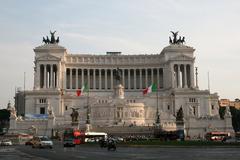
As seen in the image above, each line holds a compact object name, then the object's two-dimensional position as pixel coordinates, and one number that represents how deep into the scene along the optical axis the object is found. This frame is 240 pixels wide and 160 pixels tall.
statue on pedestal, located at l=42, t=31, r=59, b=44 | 147.69
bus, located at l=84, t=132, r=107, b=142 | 80.15
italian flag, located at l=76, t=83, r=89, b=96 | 123.46
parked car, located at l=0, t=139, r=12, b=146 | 73.50
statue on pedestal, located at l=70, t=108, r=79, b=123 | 89.88
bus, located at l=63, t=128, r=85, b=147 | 75.78
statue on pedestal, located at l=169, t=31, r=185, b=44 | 150.74
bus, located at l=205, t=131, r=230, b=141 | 78.53
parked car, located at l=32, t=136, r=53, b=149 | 57.13
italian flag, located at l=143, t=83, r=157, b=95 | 118.18
